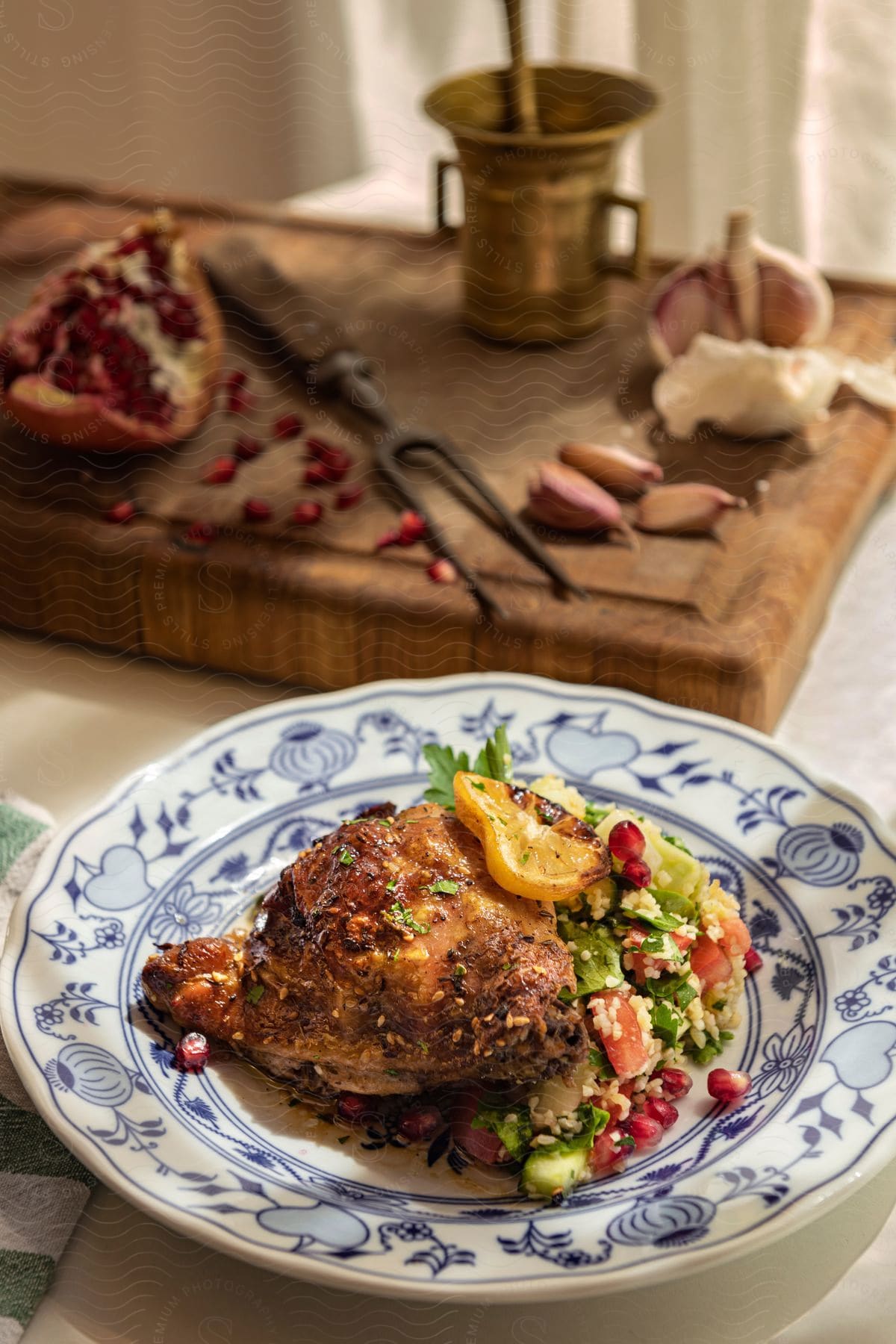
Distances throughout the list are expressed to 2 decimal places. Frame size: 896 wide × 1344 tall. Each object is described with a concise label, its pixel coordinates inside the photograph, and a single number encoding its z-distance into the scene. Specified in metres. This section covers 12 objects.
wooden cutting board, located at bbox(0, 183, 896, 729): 1.37
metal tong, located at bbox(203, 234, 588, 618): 1.40
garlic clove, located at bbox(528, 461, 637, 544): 1.41
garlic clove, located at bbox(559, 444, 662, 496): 1.43
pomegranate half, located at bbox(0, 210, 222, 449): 1.45
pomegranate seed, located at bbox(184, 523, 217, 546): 1.41
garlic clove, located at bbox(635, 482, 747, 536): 1.41
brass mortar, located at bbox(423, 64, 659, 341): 1.51
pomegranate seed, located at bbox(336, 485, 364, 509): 1.43
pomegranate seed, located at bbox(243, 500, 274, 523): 1.42
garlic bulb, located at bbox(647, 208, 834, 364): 1.50
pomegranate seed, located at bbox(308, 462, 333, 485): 1.45
